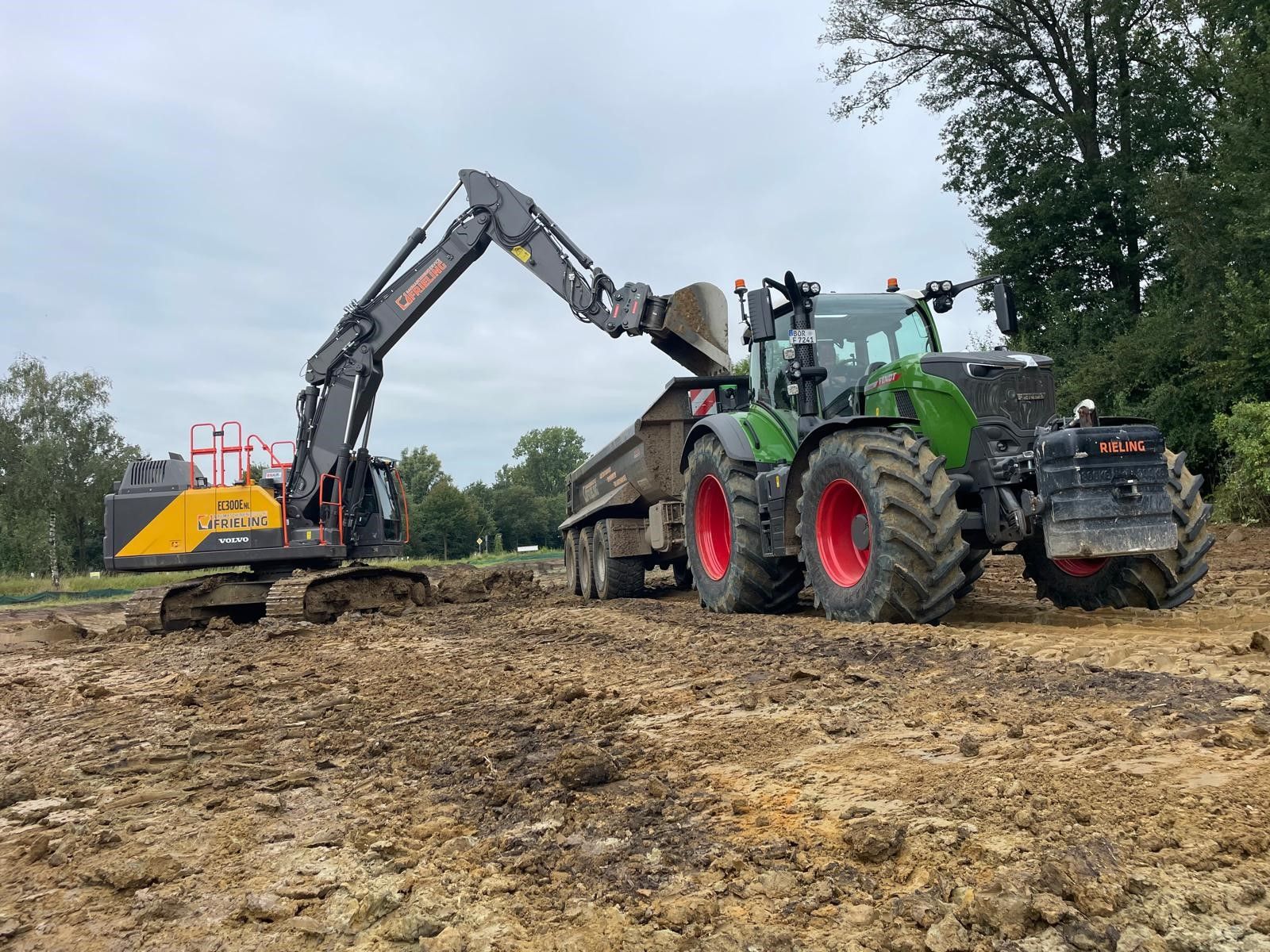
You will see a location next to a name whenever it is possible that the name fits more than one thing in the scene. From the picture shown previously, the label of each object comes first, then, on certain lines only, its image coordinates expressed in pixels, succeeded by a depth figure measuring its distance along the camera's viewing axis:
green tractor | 6.00
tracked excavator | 11.92
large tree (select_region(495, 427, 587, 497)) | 122.38
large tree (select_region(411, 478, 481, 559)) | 70.50
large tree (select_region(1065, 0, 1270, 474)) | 15.46
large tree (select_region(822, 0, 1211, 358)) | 21.52
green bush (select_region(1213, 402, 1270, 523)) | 13.82
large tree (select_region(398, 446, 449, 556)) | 89.44
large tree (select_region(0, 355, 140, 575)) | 40.56
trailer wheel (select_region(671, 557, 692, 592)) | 13.42
